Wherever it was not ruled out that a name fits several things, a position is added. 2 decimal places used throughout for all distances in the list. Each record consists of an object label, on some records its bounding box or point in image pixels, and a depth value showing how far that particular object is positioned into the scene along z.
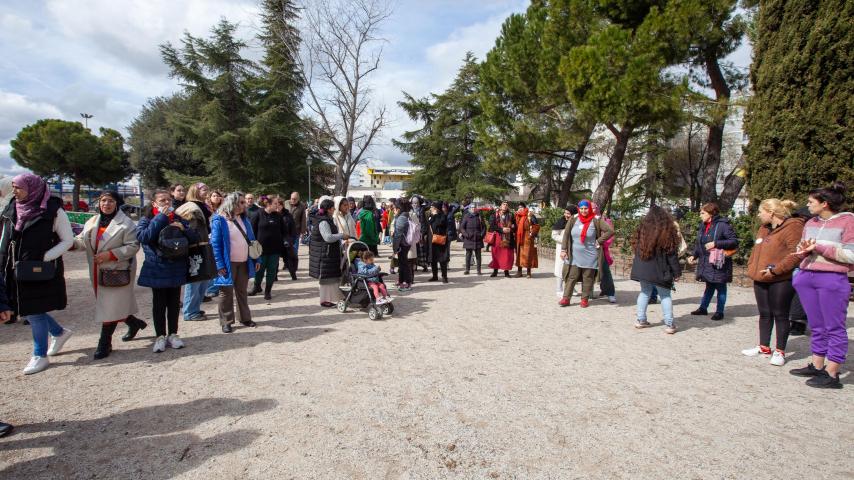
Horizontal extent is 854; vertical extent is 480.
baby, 6.69
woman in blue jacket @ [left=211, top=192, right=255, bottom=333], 5.37
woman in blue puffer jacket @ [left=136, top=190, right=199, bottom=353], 4.69
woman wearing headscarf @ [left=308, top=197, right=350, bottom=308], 6.82
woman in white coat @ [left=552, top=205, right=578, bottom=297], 7.77
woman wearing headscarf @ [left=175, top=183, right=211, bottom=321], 5.09
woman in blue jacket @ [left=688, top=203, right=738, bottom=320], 6.26
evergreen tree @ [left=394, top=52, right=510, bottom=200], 28.16
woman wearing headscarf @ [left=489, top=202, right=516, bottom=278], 10.25
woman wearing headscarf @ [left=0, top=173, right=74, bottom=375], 3.97
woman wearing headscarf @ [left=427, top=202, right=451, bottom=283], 9.49
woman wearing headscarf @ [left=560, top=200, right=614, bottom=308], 7.14
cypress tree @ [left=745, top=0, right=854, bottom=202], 7.86
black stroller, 6.55
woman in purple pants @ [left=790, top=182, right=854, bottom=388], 3.83
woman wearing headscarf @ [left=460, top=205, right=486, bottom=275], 10.43
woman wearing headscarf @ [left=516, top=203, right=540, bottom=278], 10.34
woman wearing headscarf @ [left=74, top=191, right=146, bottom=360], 4.59
